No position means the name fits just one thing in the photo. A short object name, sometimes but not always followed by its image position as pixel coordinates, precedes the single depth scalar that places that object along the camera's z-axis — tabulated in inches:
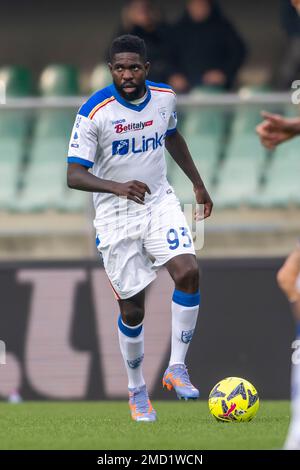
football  316.8
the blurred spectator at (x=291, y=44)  525.3
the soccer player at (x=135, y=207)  321.1
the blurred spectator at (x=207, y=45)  527.2
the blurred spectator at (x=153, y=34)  510.9
